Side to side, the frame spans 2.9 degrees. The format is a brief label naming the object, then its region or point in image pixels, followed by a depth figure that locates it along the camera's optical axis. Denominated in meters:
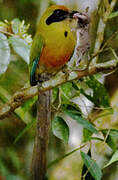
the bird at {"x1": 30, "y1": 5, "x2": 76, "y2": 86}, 4.87
